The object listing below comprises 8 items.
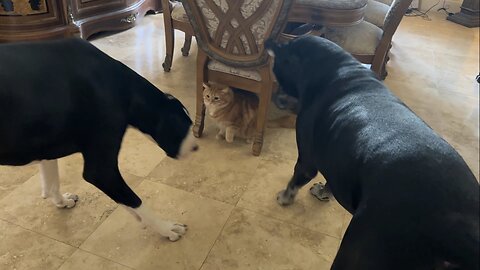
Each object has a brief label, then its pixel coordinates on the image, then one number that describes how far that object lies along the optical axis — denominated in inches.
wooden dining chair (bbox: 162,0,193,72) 109.3
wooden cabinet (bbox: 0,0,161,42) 114.0
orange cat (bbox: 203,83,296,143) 83.9
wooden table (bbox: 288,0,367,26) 81.4
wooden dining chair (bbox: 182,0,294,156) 71.7
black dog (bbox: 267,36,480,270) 35.3
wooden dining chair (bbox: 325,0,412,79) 91.4
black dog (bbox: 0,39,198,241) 45.5
